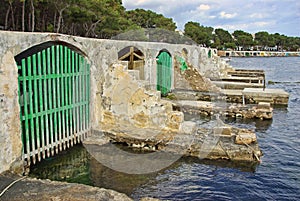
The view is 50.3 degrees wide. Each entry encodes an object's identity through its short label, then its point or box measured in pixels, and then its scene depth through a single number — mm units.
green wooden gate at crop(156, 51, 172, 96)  17547
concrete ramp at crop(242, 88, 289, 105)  20734
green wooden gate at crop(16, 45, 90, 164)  7754
